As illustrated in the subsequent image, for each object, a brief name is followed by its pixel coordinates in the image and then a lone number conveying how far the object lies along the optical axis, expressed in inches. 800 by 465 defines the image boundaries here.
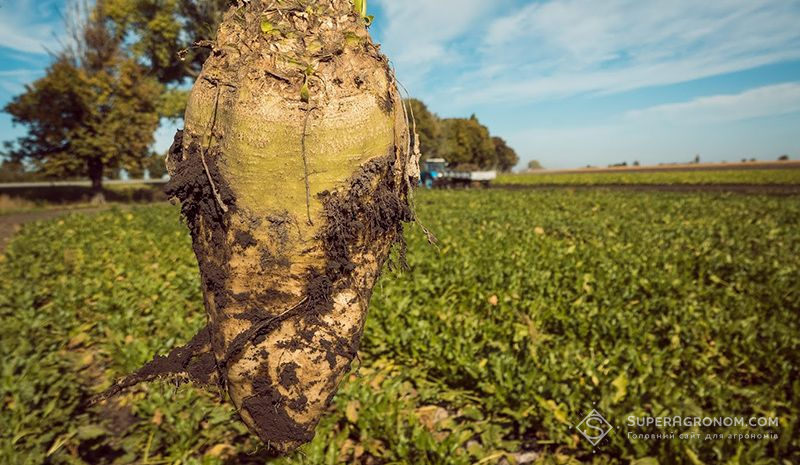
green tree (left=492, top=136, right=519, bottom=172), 3624.5
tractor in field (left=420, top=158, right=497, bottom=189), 1202.6
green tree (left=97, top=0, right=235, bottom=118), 1015.0
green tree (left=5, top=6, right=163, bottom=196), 863.7
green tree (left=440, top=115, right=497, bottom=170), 2330.2
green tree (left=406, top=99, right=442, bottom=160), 2004.7
